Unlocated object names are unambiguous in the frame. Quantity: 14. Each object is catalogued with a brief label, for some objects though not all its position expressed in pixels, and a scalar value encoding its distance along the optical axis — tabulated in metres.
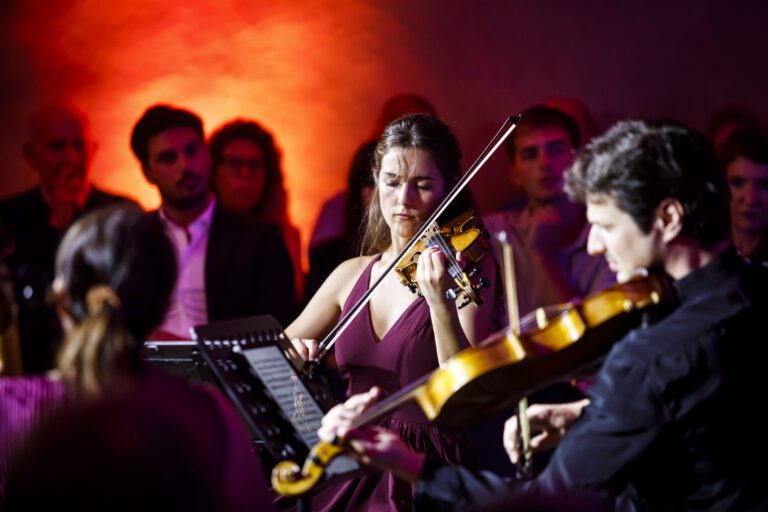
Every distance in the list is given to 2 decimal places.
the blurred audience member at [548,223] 8.95
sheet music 4.39
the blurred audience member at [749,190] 8.44
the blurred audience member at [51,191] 8.95
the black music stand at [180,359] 5.46
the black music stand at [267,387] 4.26
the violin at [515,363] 3.71
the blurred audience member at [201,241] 8.09
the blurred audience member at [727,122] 10.01
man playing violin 3.69
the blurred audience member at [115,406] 2.56
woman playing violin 5.60
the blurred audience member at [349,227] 8.16
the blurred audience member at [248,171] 9.34
